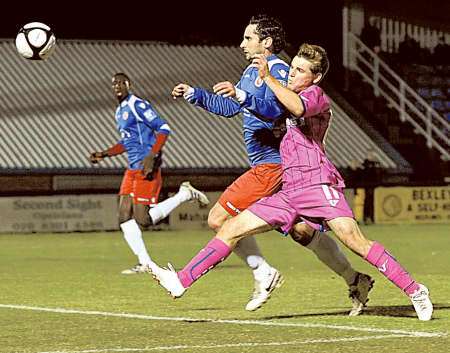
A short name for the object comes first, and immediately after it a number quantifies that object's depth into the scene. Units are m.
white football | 15.02
